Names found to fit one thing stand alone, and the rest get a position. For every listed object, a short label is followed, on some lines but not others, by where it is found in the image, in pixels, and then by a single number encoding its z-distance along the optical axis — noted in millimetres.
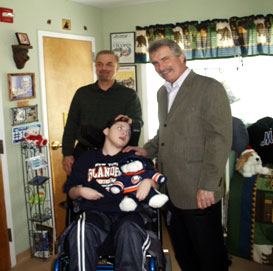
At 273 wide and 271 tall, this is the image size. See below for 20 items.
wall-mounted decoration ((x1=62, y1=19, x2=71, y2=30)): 3445
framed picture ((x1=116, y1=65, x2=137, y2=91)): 4023
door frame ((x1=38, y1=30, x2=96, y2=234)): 3175
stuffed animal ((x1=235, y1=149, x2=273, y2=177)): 2969
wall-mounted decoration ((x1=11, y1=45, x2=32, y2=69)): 2863
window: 3602
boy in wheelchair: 1652
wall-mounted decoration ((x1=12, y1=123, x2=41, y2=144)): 2930
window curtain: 3340
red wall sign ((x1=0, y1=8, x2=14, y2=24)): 2740
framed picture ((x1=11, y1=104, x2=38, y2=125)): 2918
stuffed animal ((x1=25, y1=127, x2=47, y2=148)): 2955
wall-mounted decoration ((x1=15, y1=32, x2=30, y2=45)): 2871
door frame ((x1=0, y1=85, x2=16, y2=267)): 2805
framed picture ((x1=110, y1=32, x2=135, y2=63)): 3951
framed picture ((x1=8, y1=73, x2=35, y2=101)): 2875
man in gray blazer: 1807
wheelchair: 1738
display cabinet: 2979
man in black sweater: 2422
